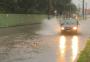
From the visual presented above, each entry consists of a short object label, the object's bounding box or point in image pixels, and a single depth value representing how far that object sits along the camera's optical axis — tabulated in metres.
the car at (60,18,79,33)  34.97
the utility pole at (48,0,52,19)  83.69
